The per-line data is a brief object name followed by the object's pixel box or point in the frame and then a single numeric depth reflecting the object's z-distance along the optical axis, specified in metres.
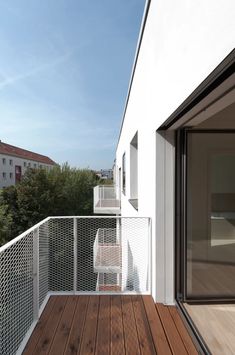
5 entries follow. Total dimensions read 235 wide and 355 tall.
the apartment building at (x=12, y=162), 32.72
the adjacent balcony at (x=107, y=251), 3.76
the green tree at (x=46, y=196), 20.92
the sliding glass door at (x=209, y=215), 2.71
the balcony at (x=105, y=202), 11.53
